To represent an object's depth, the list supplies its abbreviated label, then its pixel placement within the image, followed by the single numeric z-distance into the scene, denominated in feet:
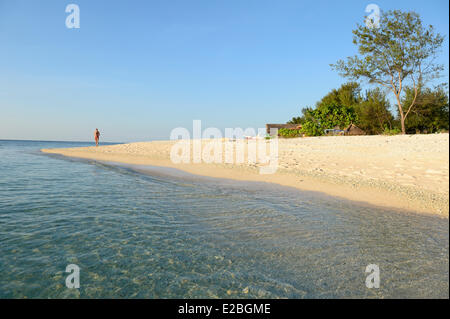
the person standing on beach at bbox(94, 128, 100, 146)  112.68
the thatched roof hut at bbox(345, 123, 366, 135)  129.20
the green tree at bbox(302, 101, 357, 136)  116.47
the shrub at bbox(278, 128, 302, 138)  122.21
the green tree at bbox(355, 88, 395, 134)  127.54
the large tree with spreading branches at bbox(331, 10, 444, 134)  90.43
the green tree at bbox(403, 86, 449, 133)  106.11
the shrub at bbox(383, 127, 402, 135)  90.94
